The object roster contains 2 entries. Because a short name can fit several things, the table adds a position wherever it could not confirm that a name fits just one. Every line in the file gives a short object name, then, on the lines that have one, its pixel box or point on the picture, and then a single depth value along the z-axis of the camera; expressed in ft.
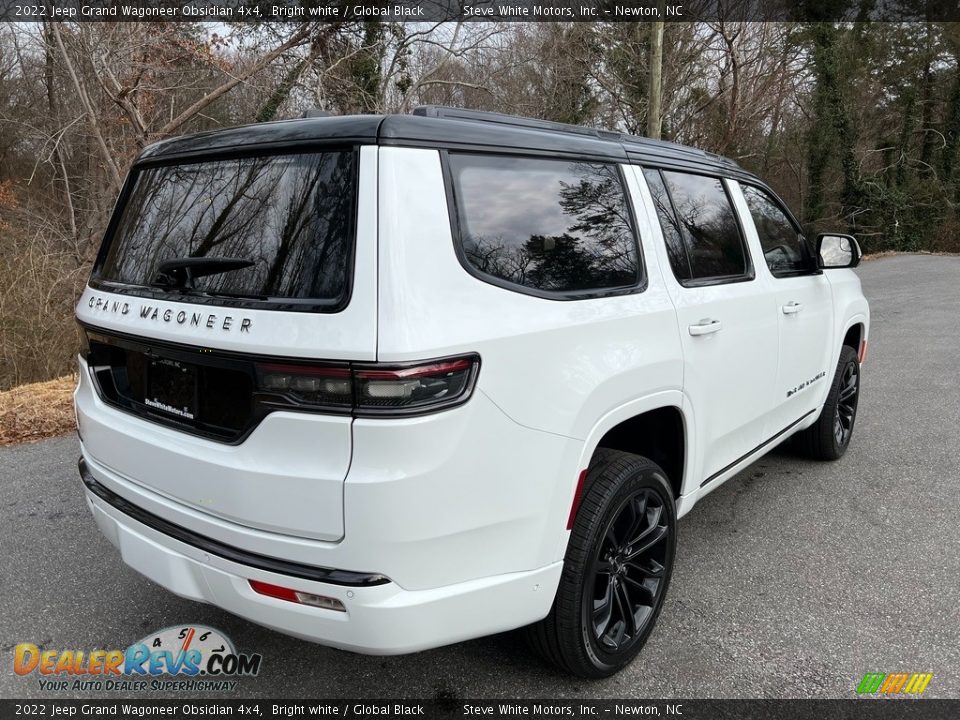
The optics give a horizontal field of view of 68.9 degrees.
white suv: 5.88
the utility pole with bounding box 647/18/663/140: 40.75
